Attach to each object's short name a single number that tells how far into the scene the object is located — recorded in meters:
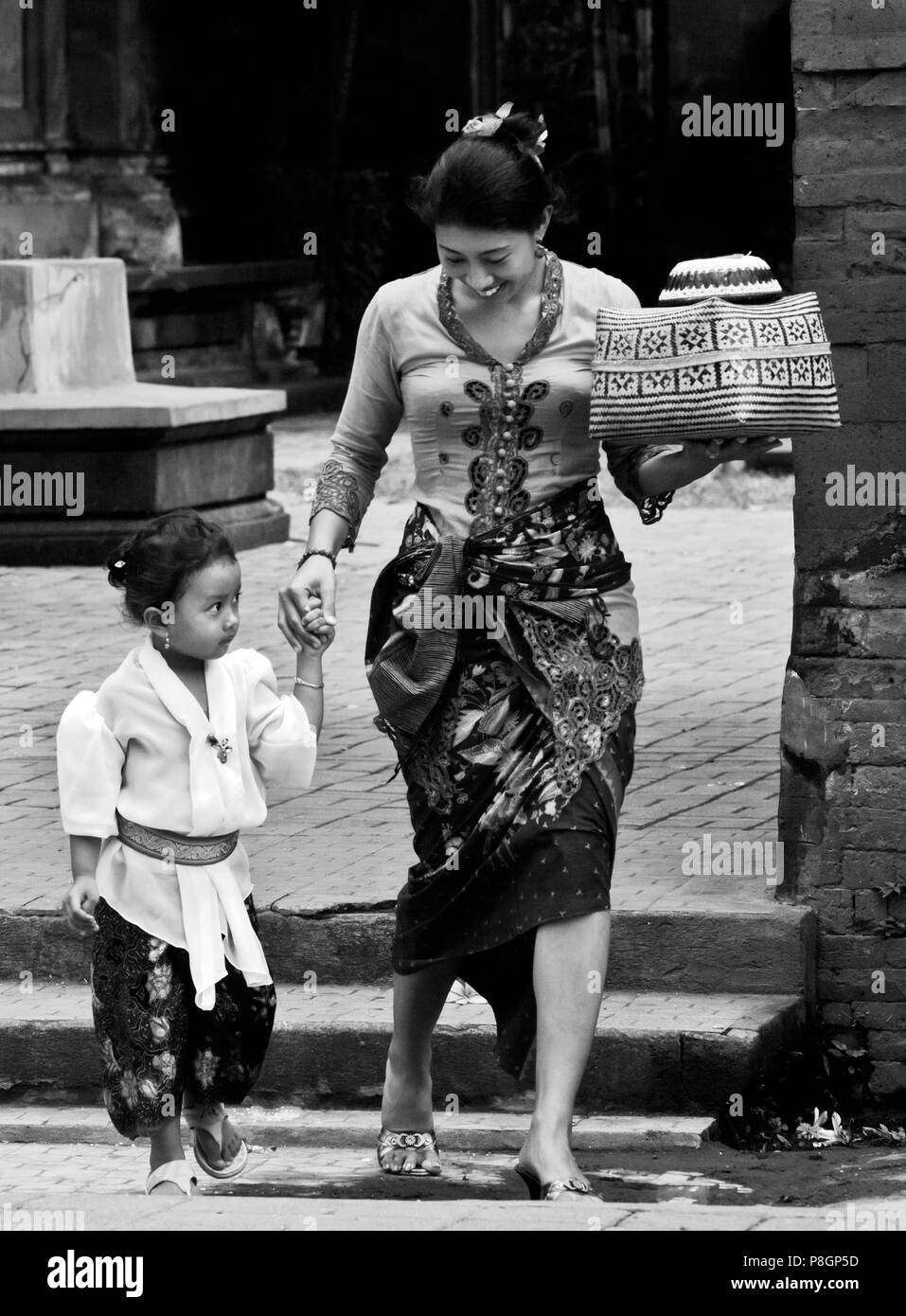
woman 8.58
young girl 8.54
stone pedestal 23.03
